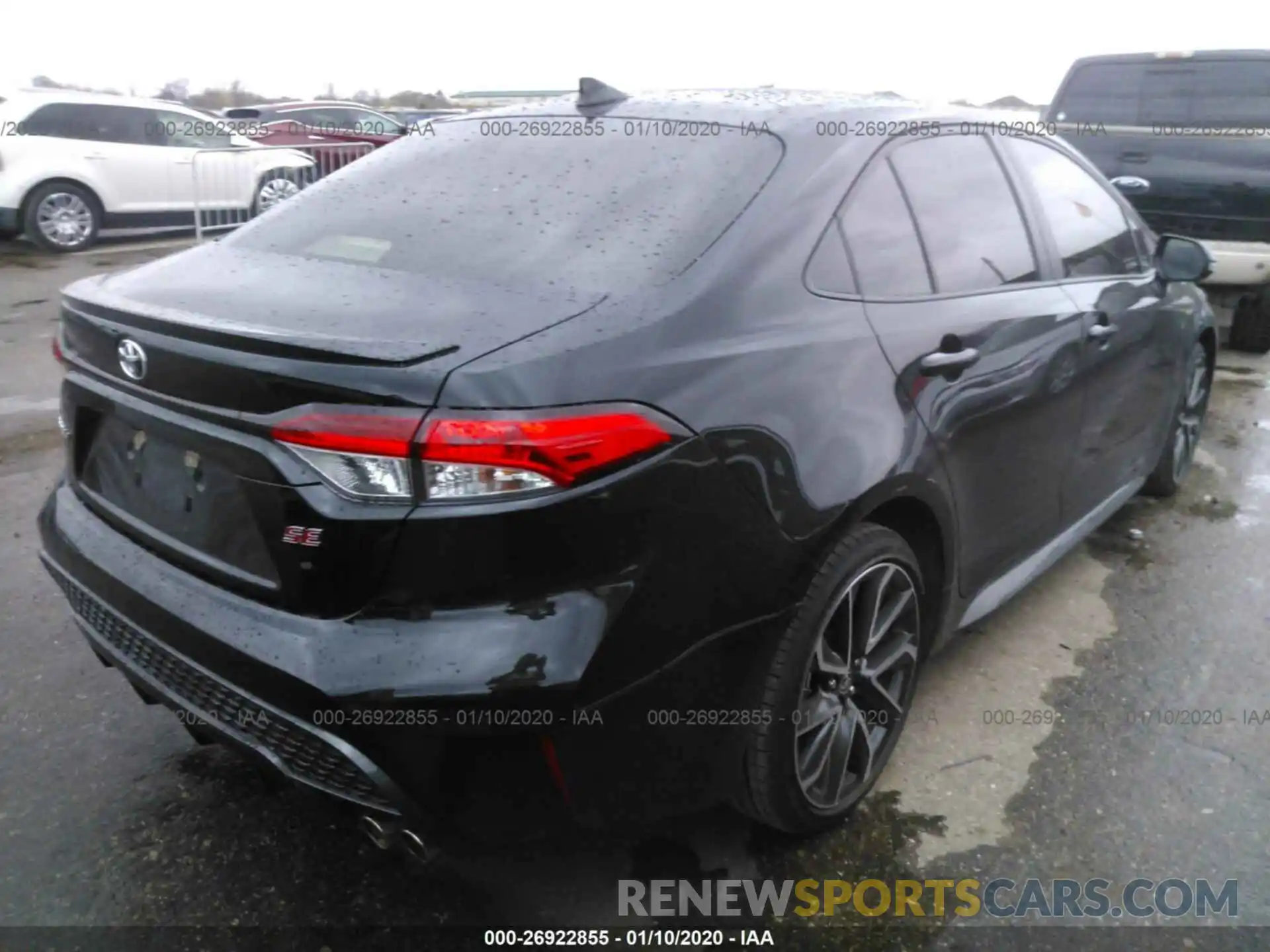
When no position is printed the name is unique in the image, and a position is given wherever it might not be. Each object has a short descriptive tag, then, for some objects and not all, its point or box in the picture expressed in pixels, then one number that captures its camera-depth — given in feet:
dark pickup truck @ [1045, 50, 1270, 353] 23.53
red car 45.19
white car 35.14
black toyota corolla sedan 6.15
